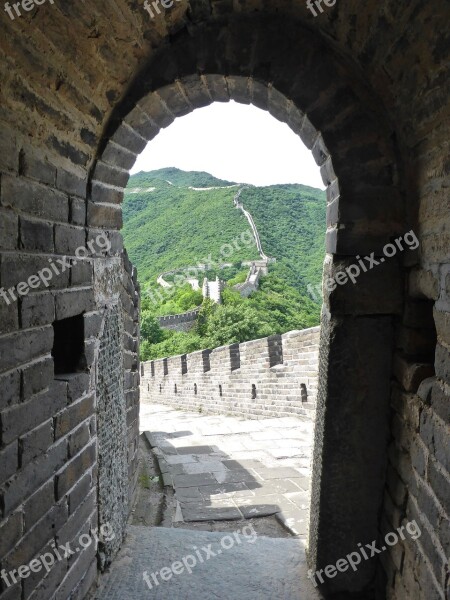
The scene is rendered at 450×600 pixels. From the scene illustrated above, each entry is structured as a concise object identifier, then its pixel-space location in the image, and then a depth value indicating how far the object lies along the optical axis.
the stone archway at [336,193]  2.14
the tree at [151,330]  30.20
